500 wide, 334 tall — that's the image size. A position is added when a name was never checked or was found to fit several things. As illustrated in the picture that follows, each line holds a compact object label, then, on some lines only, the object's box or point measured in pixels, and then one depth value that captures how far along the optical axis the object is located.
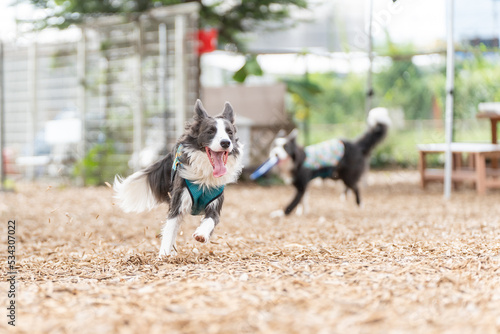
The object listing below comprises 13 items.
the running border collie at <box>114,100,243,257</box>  7.45
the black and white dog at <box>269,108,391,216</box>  13.33
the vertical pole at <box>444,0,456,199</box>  16.20
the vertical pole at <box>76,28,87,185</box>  21.66
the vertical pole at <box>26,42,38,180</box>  22.99
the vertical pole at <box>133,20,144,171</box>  20.42
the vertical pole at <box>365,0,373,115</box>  18.23
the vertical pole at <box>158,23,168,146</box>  19.91
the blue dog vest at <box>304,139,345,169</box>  13.89
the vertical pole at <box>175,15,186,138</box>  19.69
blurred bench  17.39
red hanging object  20.34
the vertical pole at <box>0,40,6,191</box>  19.25
